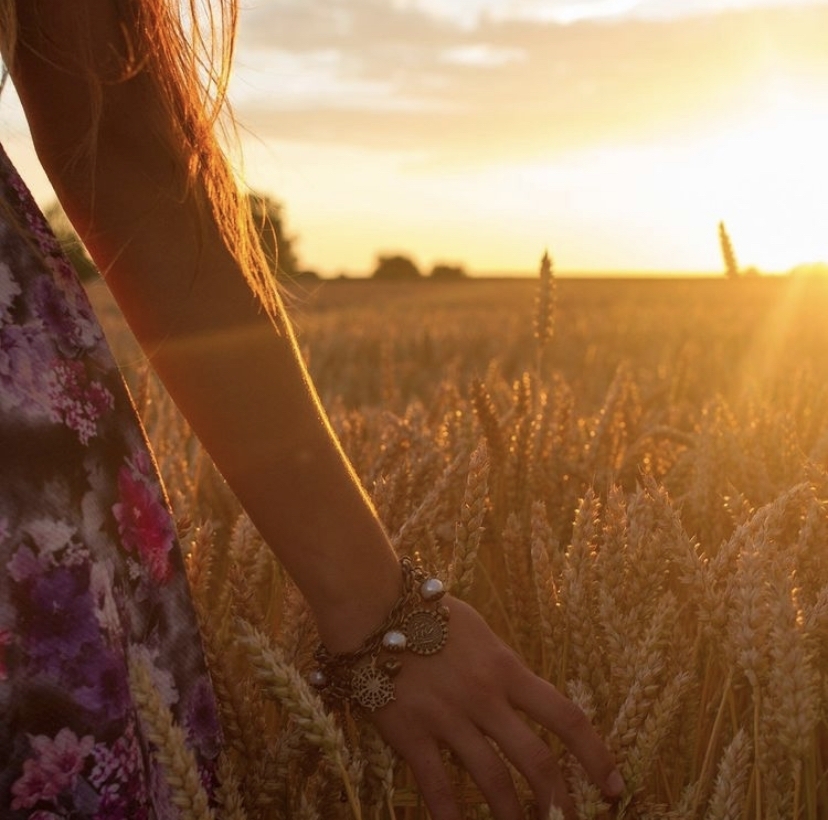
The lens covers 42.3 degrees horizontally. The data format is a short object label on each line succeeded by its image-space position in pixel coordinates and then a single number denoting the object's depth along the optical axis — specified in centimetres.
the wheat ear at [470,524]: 96
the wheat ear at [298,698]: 77
